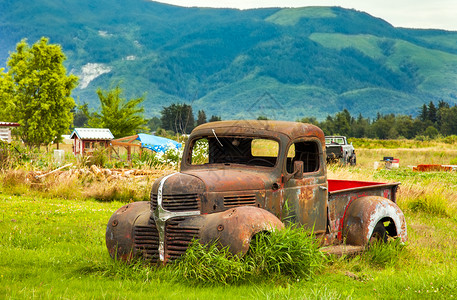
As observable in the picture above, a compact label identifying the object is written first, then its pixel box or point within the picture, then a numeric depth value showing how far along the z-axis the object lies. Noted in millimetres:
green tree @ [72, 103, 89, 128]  142075
